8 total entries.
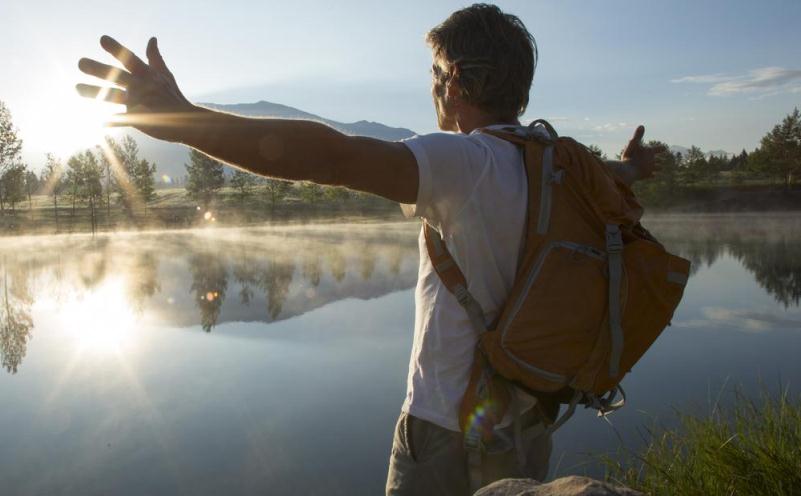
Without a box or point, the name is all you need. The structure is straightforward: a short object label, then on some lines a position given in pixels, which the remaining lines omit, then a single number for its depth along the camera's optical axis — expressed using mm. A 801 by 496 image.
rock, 1762
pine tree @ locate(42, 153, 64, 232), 66375
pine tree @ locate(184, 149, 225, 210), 62188
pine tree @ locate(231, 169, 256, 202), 61175
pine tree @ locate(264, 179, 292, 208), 59406
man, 1393
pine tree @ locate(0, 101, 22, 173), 48312
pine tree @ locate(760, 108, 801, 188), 61594
